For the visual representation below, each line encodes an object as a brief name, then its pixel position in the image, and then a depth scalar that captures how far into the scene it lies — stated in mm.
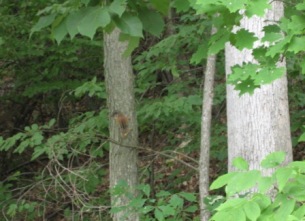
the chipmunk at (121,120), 12062
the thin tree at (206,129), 10328
